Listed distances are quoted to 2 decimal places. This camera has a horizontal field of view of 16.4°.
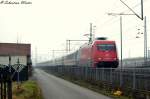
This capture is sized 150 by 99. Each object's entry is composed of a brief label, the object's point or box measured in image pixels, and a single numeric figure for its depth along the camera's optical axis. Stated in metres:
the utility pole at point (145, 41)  55.12
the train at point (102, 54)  51.81
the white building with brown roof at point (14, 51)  51.87
